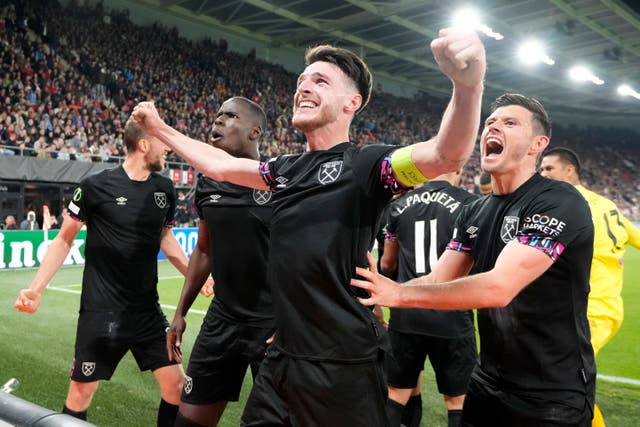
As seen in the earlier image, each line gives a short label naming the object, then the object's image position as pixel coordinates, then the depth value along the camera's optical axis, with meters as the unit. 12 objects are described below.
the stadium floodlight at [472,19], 24.10
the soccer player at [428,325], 4.20
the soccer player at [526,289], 2.20
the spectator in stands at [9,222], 15.64
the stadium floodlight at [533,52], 28.38
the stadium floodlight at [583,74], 33.43
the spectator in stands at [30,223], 15.73
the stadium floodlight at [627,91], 37.57
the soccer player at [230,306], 3.18
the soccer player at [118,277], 3.69
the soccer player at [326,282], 2.12
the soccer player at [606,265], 4.05
